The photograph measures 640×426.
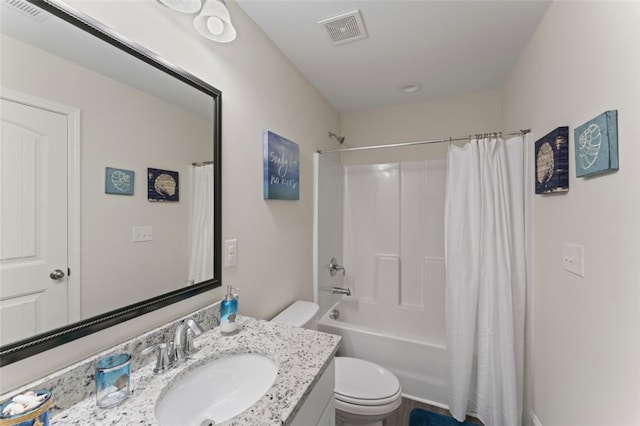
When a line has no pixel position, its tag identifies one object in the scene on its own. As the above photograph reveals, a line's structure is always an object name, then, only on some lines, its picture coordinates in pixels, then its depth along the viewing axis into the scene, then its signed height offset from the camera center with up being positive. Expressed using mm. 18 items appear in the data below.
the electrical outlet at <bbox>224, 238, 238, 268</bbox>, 1251 -201
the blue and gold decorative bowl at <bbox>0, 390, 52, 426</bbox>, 502 -407
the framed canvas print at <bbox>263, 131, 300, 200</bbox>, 1519 +291
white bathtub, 1826 -1100
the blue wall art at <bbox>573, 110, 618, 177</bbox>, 850 +249
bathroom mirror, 620 +105
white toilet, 1378 -1032
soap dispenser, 1086 -448
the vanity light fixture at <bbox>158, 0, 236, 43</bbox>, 940 +791
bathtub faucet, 2437 -536
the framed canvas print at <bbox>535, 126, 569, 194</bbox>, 1168 +251
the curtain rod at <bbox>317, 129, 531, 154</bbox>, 1584 +515
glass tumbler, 671 -456
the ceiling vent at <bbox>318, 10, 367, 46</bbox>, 1408 +1092
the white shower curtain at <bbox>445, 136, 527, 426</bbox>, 1558 -444
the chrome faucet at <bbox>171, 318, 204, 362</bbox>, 883 -455
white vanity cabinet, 782 -657
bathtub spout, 2449 -761
